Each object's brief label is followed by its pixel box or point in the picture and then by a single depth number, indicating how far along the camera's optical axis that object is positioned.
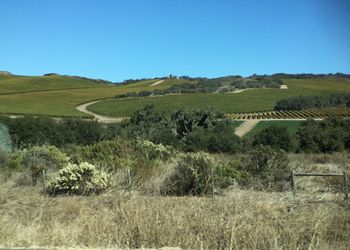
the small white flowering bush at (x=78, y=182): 15.88
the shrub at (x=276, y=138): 48.44
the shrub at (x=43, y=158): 21.28
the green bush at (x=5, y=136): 32.41
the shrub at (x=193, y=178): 16.17
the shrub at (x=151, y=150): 21.84
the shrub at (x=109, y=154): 19.14
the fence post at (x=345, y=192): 13.87
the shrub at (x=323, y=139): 48.41
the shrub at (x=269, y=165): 18.78
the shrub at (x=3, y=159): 22.14
